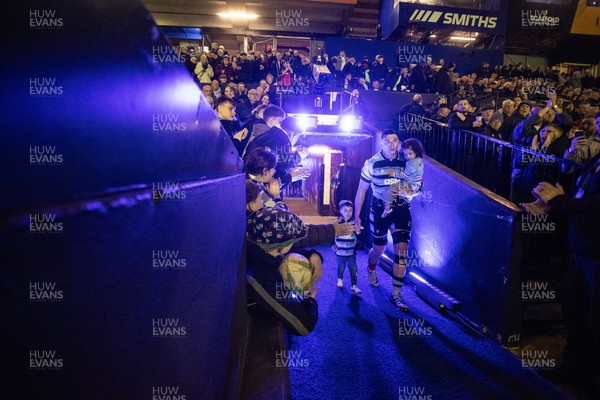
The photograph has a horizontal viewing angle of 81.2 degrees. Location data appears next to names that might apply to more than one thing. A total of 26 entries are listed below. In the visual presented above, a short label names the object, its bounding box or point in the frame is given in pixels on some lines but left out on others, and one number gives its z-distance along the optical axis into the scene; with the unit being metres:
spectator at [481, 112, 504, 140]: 6.94
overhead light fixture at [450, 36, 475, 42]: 23.54
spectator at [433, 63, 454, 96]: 13.20
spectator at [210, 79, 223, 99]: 10.11
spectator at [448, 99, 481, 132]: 6.93
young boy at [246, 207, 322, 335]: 2.79
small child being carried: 4.95
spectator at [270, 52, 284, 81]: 12.98
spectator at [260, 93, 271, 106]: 8.48
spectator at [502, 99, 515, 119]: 8.20
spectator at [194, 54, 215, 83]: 11.66
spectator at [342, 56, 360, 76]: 13.74
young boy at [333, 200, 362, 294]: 5.19
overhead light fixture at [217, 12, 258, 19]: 16.92
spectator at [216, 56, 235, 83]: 12.32
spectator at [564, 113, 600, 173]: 4.89
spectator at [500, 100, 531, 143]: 7.16
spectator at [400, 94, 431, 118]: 8.71
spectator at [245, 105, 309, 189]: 4.68
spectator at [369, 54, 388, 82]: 13.90
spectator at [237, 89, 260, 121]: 8.97
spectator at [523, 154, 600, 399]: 3.01
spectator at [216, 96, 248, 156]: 5.09
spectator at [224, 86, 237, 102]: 9.27
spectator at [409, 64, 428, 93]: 13.11
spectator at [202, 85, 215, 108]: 8.42
